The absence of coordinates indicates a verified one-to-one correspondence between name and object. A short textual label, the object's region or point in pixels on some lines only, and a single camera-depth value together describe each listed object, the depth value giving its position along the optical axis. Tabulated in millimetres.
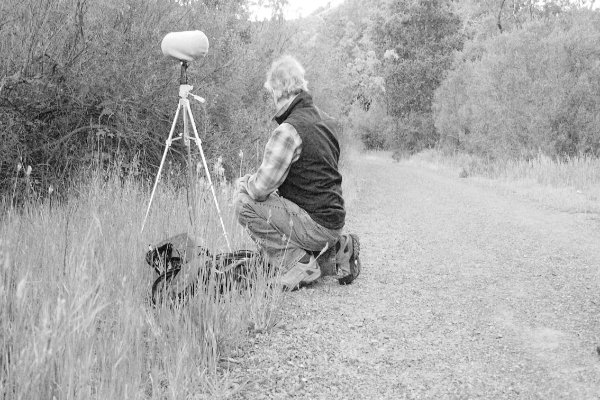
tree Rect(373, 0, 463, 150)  28531
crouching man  4645
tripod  4434
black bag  3396
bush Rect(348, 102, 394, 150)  32594
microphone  4504
